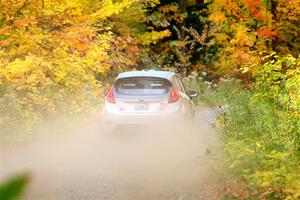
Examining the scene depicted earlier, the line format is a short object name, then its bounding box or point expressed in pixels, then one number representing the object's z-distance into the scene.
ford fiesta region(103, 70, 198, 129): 39.43
